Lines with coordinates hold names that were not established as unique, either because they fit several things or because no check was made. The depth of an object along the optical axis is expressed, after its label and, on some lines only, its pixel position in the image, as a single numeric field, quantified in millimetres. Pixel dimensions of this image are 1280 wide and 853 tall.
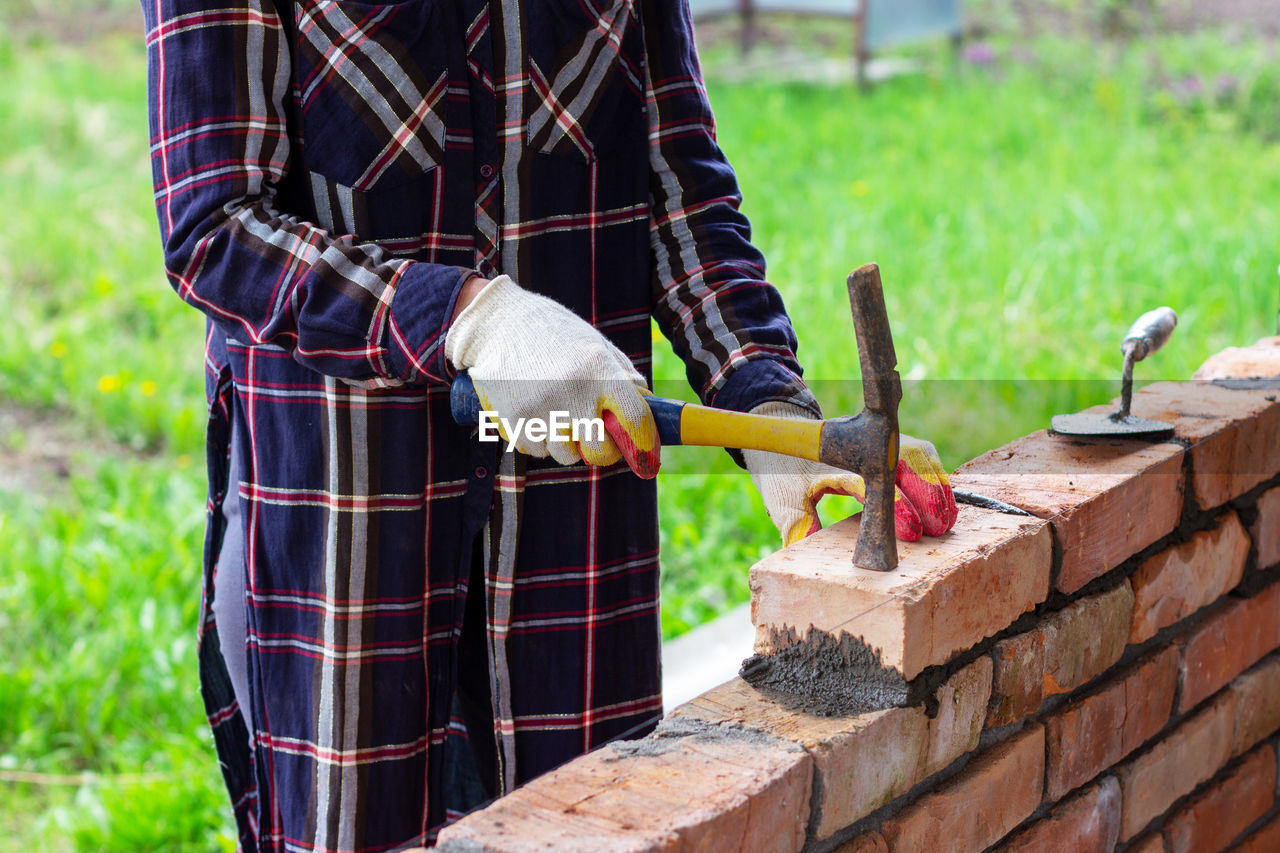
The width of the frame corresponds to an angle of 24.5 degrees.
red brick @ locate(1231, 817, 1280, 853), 2320
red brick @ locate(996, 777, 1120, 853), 2010
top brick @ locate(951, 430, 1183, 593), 2009
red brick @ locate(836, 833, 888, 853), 1847
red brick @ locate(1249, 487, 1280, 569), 2262
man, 1897
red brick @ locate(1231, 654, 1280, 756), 2263
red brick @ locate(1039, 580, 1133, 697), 2005
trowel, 2137
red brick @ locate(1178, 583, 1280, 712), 2178
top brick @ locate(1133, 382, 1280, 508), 2164
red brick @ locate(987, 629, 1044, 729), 1959
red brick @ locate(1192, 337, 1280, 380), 2364
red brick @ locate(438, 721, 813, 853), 1720
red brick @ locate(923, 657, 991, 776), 1907
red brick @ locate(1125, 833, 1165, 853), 2147
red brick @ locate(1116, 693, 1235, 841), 2119
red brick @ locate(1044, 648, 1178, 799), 2023
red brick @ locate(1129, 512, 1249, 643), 2106
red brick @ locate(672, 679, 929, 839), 1816
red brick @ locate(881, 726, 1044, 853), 1889
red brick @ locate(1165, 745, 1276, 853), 2197
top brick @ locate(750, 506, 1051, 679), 1860
